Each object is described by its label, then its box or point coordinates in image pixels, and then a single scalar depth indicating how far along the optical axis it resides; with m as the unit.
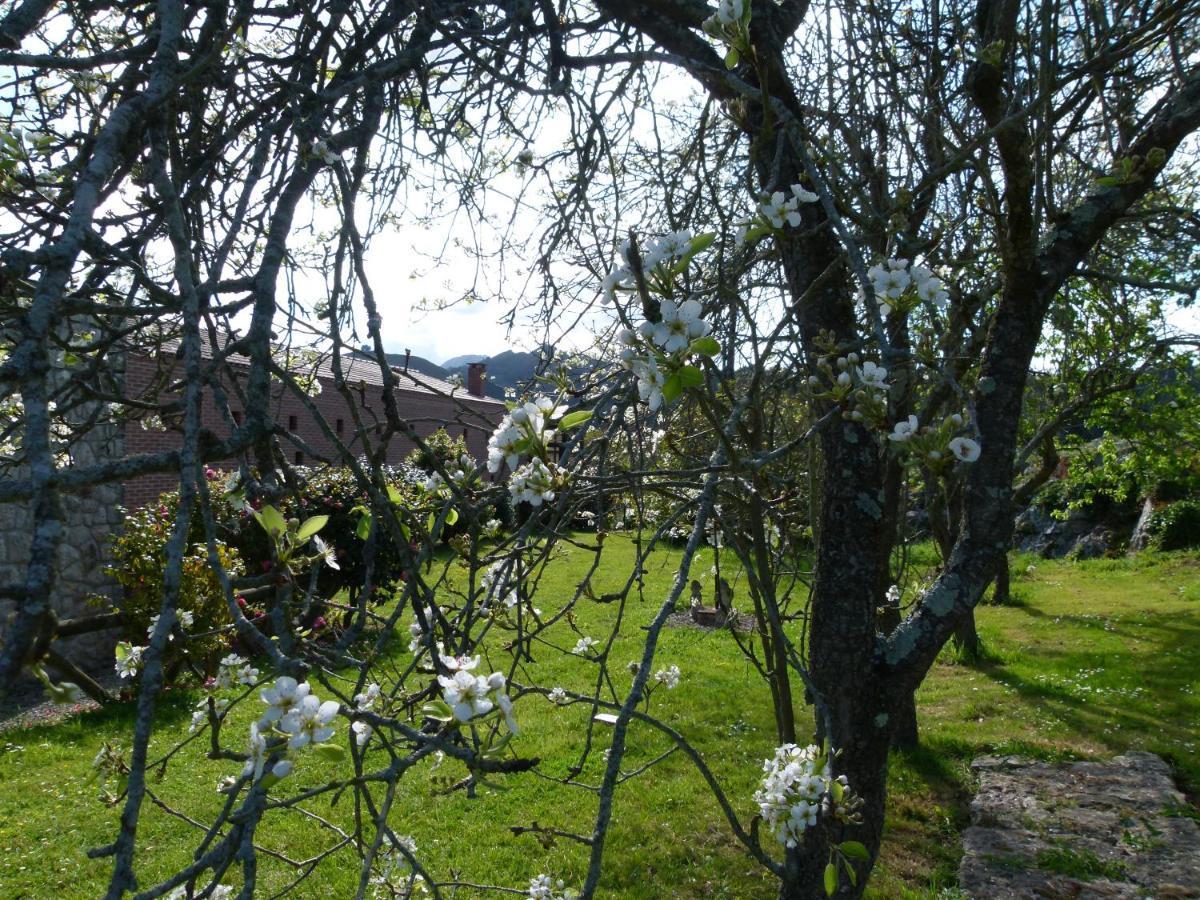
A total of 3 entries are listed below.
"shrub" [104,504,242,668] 6.16
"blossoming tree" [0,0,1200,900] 0.95
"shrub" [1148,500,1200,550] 12.63
